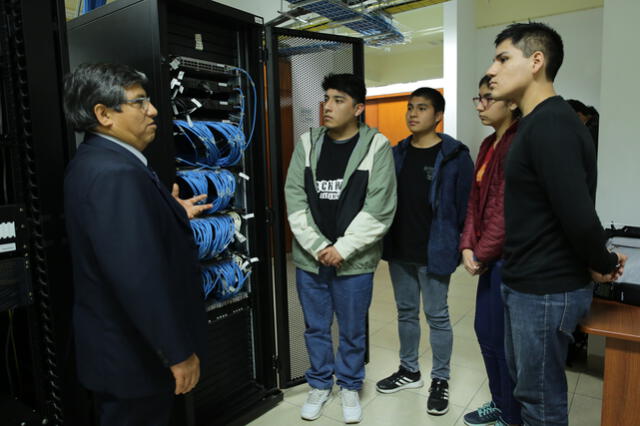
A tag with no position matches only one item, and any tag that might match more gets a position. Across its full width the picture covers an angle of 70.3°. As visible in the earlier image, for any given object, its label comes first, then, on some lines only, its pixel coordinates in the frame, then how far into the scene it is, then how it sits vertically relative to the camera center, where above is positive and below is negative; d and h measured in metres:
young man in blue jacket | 2.18 -0.32
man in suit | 1.16 -0.24
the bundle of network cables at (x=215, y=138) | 1.89 +0.13
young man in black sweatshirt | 1.26 -0.19
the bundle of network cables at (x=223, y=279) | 1.99 -0.50
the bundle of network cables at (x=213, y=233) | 1.89 -0.28
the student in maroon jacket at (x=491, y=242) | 1.84 -0.34
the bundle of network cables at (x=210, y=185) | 1.88 -0.07
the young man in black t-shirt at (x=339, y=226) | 2.10 -0.28
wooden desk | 1.57 -0.74
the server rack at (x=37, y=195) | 1.35 -0.07
